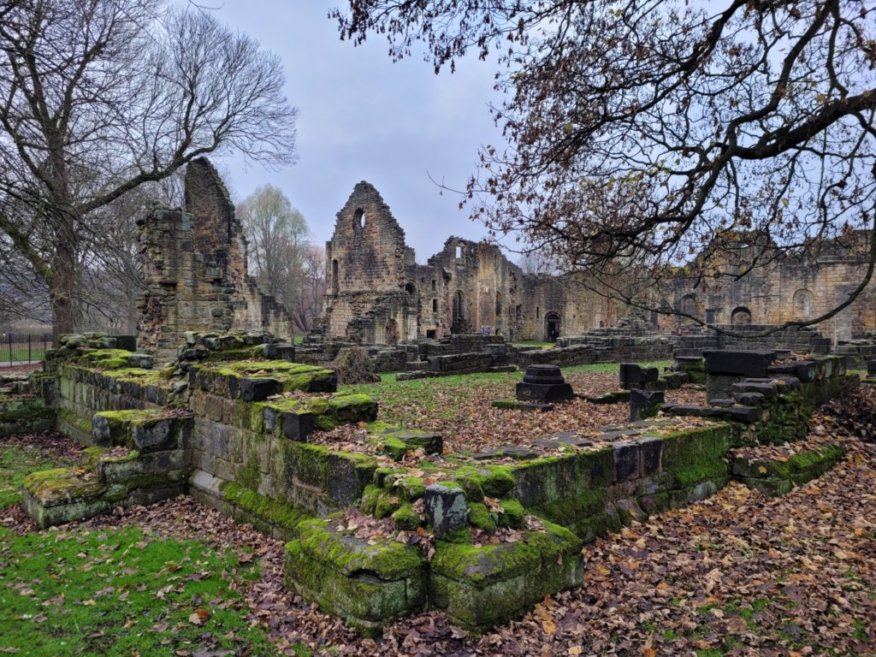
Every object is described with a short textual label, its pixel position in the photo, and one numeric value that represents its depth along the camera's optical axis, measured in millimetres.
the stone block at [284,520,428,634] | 3709
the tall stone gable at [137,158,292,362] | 15641
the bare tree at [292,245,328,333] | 60188
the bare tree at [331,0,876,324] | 7535
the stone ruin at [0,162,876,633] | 3885
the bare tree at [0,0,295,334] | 6898
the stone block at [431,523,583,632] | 3654
